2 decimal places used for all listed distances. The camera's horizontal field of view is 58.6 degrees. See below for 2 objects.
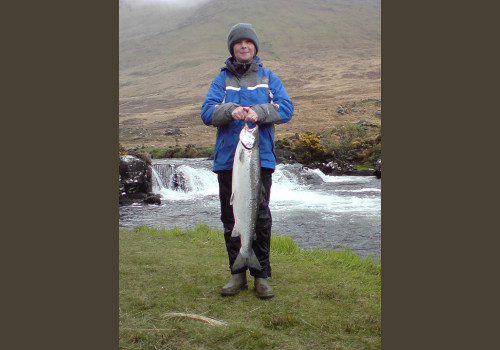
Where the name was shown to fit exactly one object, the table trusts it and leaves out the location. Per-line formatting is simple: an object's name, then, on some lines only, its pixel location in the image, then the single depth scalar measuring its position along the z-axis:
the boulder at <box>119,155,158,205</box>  18.36
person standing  4.82
